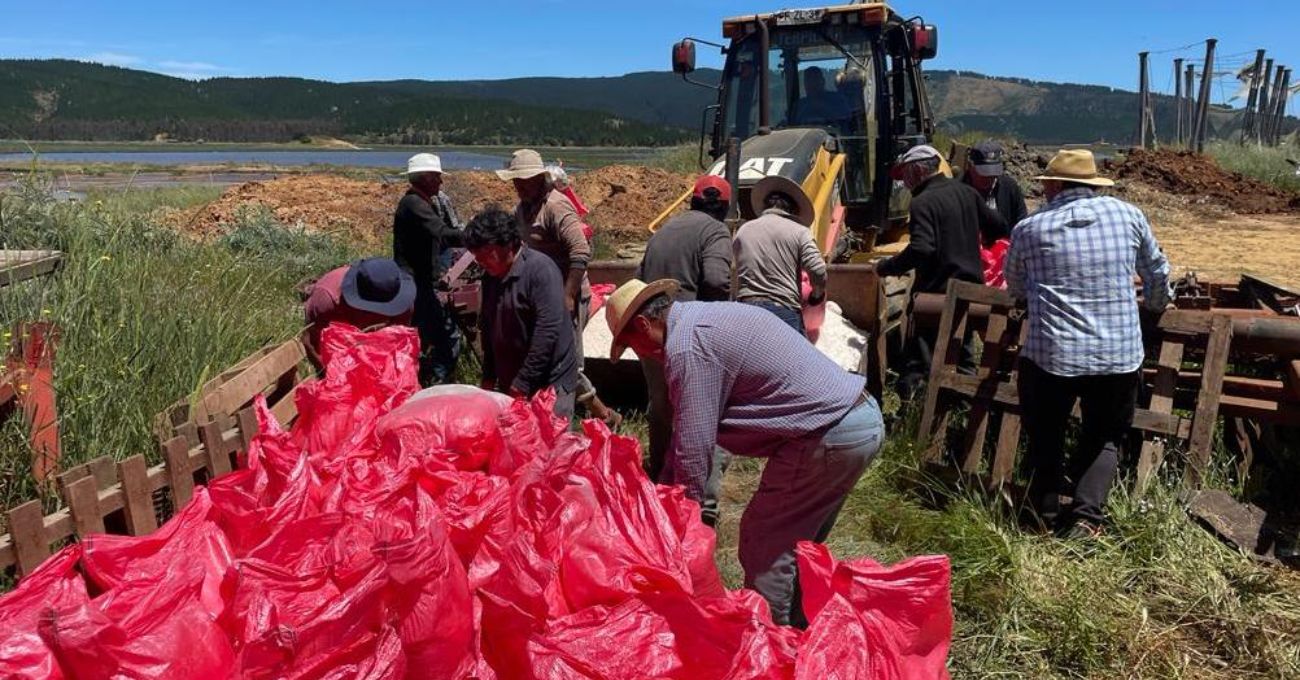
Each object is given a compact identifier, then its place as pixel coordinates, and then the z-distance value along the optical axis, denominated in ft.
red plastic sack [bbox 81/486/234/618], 8.00
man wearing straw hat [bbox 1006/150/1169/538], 12.44
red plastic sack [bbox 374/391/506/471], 10.48
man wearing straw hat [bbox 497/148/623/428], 17.13
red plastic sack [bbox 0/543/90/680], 6.78
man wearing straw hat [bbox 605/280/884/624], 9.16
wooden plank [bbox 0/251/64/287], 13.96
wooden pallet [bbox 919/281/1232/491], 13.41
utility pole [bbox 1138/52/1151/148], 82.38
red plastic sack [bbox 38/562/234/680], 6.60
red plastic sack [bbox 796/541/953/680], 7.50
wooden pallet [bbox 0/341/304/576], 8.89
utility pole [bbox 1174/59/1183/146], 89.81
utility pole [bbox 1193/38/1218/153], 80.02
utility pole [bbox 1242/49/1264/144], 90.43
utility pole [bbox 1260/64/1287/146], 97.96
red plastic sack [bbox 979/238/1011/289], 20.33
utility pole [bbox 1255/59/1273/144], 92.79
